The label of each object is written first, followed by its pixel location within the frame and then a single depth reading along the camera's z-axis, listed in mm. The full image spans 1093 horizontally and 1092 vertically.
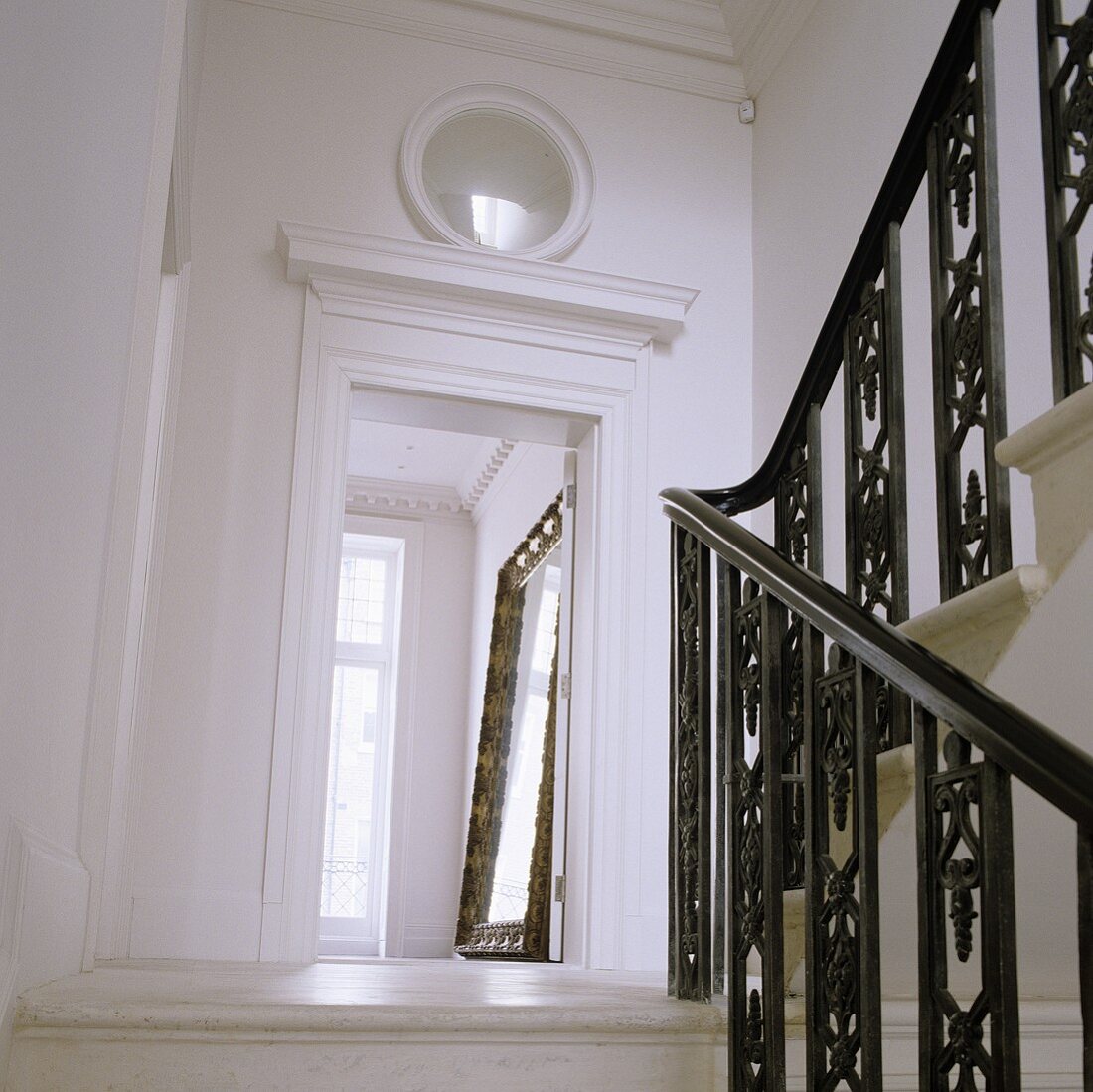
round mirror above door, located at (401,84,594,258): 5039
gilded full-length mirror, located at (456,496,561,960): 7057
